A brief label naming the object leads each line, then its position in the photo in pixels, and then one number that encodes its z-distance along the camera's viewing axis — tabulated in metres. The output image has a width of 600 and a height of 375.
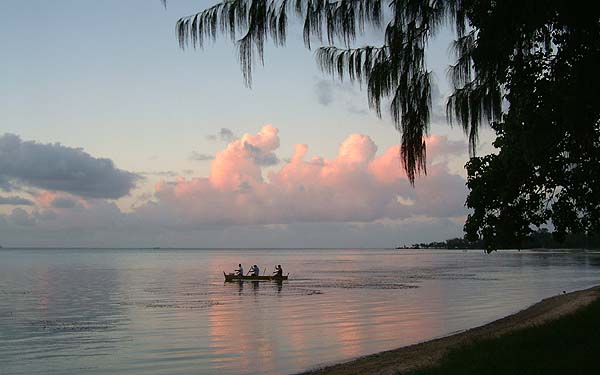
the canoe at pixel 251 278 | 56.06
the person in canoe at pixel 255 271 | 56.40
